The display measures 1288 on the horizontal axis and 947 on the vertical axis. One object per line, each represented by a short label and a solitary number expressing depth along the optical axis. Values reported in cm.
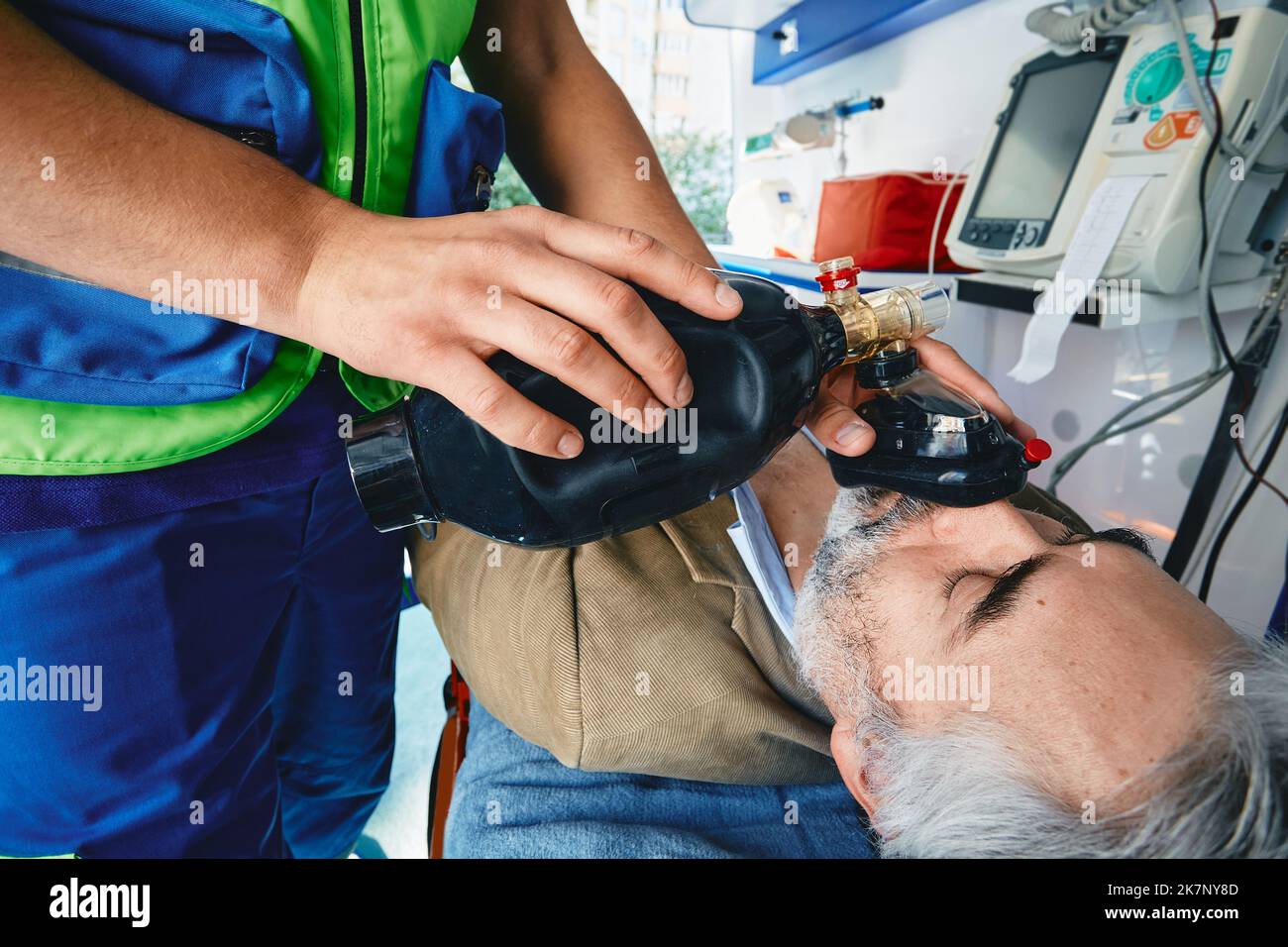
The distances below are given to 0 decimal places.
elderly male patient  61
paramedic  48
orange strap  108
